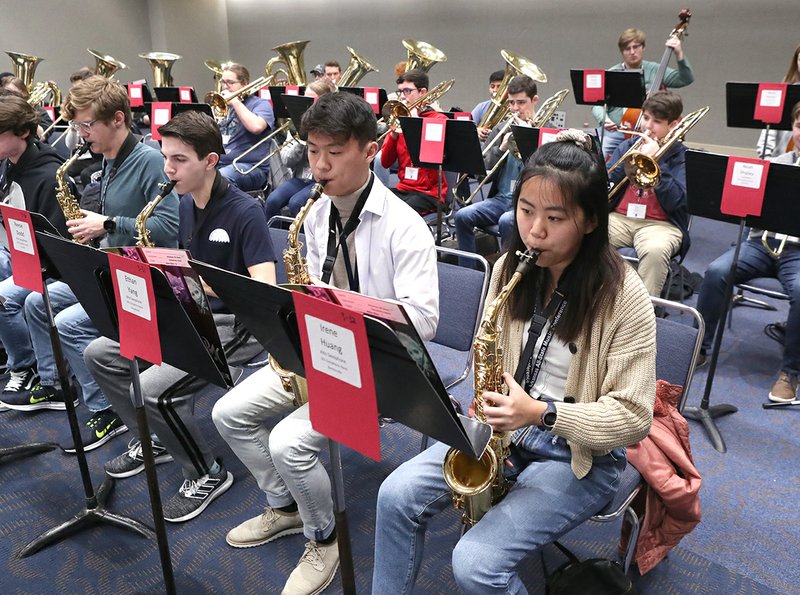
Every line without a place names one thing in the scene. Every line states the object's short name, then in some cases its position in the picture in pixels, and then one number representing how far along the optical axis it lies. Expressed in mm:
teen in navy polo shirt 2525
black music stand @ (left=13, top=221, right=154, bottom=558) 2350
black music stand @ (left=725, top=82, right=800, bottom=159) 4793
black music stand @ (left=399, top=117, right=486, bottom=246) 4203
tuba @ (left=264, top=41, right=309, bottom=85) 7613
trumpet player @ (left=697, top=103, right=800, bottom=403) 3369
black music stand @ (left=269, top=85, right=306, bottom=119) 5789
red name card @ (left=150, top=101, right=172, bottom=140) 5612
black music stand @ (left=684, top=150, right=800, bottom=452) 2883
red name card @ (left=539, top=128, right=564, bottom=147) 3821
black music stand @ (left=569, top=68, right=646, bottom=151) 5203
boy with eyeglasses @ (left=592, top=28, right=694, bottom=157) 6137
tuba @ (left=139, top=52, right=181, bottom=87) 8734
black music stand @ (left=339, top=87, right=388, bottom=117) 6105
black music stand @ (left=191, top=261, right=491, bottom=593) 1285
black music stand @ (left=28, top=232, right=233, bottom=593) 1771
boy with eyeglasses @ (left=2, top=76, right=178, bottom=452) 2998
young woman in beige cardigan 1606
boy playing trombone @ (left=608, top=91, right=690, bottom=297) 3832
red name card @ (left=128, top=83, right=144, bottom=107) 7707
